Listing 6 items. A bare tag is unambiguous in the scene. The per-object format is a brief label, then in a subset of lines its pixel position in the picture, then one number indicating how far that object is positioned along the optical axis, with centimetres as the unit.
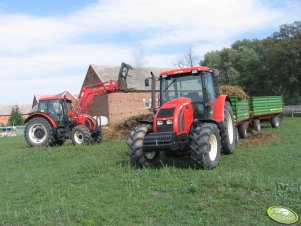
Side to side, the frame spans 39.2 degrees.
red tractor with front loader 1925
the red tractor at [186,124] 985
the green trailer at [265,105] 2067
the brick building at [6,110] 8750
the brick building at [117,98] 4459
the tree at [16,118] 6469
